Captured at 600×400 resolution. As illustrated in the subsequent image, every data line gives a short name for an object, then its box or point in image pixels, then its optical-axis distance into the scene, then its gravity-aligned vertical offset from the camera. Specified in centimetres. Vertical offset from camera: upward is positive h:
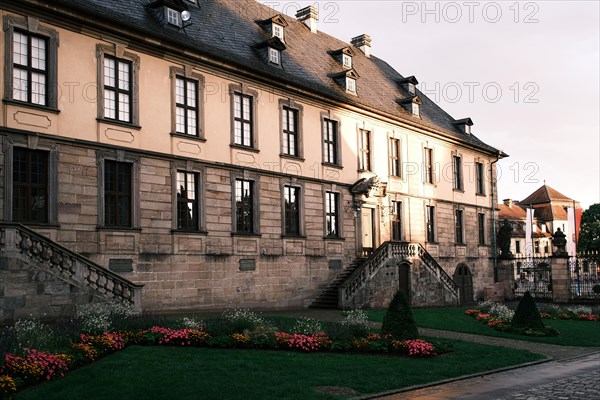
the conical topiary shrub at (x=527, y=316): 2420 -283
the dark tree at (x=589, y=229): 8208 +120
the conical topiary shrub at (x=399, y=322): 1812 -222
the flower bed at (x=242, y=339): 1432 -240
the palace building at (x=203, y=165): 2141 +330
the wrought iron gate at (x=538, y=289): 4281 -369
